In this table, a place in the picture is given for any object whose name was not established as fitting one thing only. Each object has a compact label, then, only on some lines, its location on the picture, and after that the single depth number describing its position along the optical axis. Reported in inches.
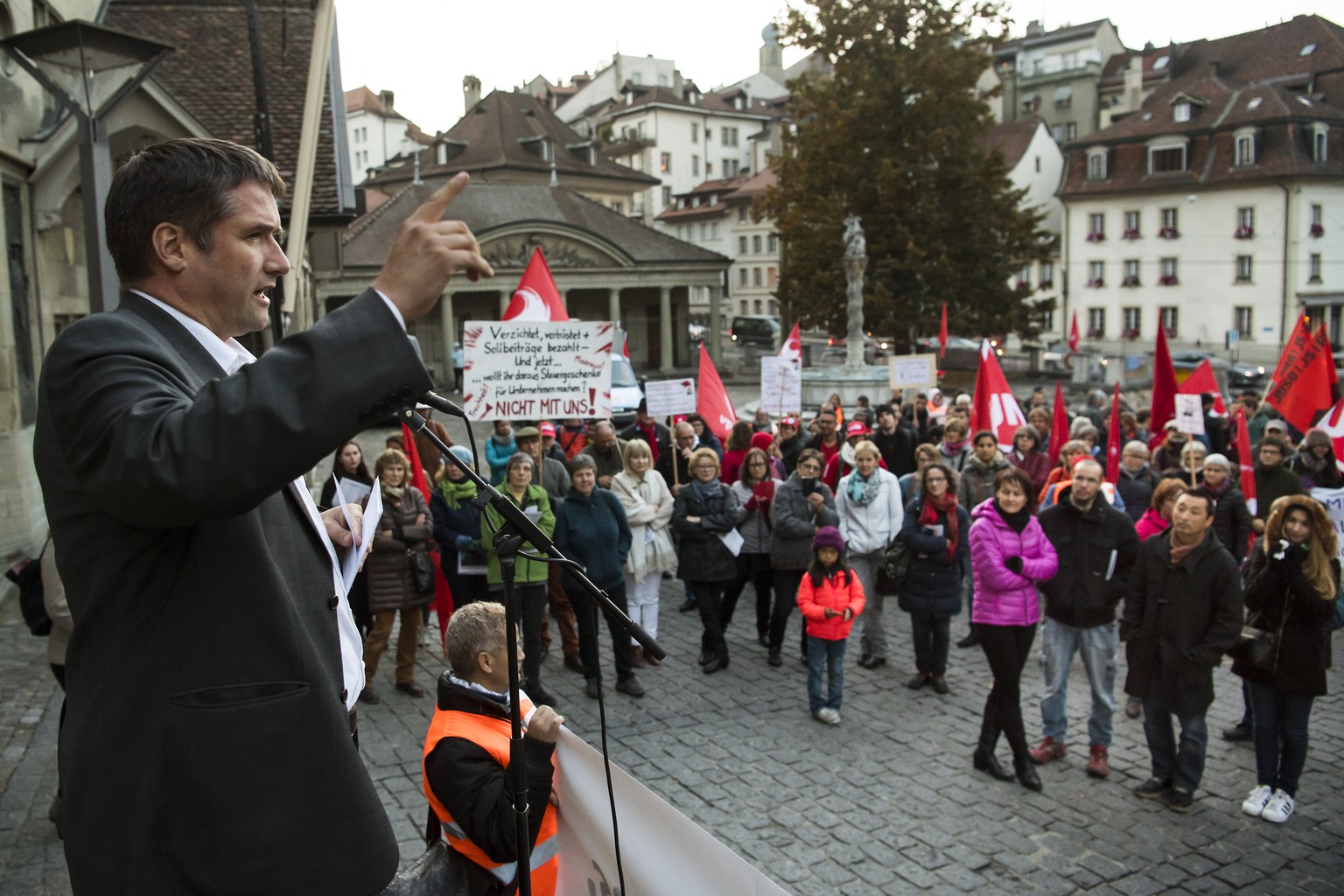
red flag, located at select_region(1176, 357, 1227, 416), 543.2
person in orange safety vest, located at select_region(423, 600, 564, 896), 114.9
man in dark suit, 55.3
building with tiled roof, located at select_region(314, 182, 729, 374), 1813.5
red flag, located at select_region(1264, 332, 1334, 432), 456.1
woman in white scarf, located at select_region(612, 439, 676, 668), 385.4
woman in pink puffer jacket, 284.2
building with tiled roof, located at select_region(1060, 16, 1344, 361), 1945.1
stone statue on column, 1282.0
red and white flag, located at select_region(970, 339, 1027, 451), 527.2
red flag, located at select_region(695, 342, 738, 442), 582.9
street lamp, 282.8
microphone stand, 90.6
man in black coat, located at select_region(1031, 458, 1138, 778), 295.9
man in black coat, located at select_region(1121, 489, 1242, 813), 262.8
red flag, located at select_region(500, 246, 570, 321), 422.3
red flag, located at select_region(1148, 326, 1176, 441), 506.9
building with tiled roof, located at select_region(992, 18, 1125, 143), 2822.3
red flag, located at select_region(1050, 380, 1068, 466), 514.6
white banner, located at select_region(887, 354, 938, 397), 758.5
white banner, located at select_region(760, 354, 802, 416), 634.2
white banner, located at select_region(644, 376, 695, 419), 550.0
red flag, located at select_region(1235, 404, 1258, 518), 430.9
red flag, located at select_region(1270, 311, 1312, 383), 469.7
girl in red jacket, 328.2
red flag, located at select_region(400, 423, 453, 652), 388.2
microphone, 71.0
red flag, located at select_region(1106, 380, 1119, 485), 445.7
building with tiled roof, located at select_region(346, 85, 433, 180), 3681.1
